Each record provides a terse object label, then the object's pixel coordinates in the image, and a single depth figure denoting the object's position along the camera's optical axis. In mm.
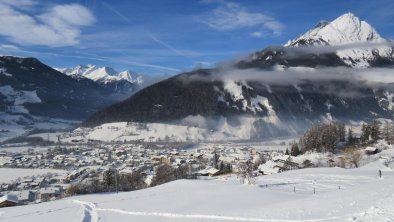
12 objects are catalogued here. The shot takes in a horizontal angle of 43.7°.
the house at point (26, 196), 87438
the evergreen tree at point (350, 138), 129700
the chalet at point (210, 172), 104644
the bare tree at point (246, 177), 61462
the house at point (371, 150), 109125
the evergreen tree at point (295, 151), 123500
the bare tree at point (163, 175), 97500
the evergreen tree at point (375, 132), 129750
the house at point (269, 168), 96562
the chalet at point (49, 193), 92556
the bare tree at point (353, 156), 99919
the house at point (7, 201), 66625
